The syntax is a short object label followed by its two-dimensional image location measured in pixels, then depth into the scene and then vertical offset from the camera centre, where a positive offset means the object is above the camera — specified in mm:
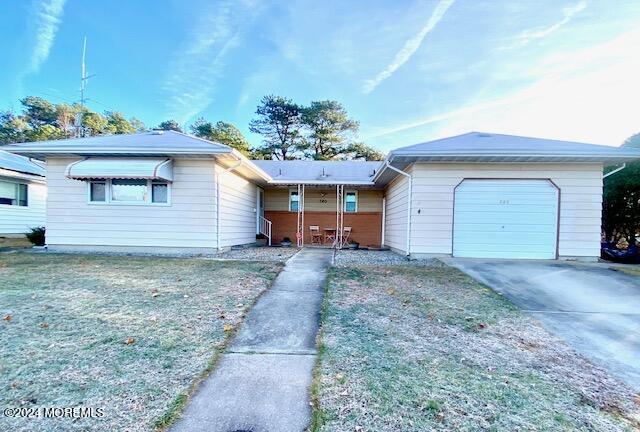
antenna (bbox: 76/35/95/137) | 16906 +7428
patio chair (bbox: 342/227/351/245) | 13906 -1086
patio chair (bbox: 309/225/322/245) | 14252 -1112
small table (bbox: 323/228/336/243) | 14164 -1125
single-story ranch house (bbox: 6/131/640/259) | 8086 +491
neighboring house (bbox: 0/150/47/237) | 12750 +427
